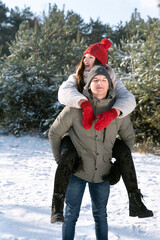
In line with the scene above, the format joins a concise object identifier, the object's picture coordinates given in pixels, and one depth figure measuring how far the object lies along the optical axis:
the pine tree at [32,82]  9.87
